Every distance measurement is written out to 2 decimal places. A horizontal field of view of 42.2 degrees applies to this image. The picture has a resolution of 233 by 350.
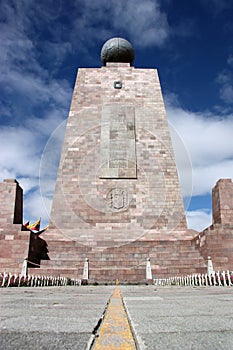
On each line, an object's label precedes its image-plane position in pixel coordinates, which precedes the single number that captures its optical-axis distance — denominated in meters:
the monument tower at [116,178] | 12.61
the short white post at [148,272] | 9.34
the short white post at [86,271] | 9.37
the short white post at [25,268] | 9.46
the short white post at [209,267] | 8.89
